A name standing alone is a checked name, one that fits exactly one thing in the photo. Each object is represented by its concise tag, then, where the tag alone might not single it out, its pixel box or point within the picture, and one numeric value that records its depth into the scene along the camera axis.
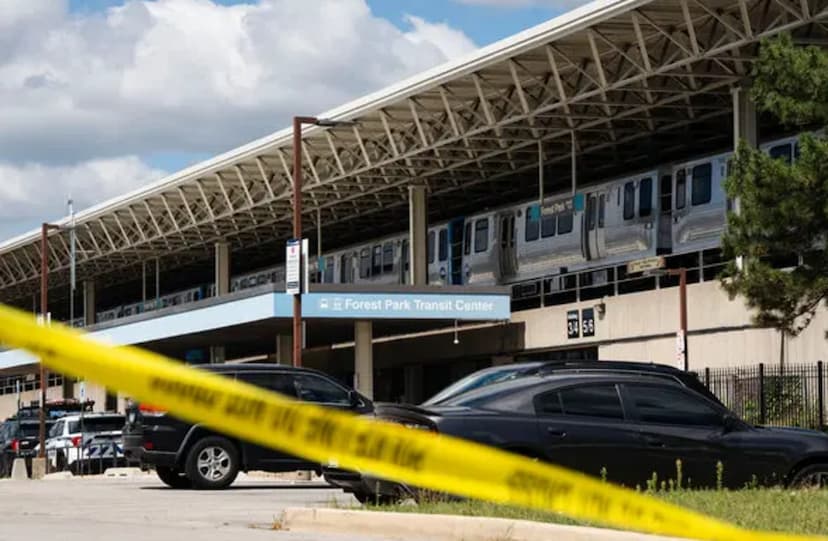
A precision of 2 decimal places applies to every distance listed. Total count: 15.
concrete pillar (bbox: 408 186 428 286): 55.09
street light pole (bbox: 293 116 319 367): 35.69
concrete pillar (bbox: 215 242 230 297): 70.94
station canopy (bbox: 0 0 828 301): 39.28
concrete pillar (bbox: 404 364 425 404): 62.34
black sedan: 15.19
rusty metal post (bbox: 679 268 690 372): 37.53
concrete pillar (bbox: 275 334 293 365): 56.09
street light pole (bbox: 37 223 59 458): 44.55
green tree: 25.91
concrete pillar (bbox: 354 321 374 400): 49.91
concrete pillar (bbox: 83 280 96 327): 89.78
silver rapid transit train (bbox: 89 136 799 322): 41.75
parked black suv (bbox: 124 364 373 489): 22.97
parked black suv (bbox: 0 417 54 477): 45.17
